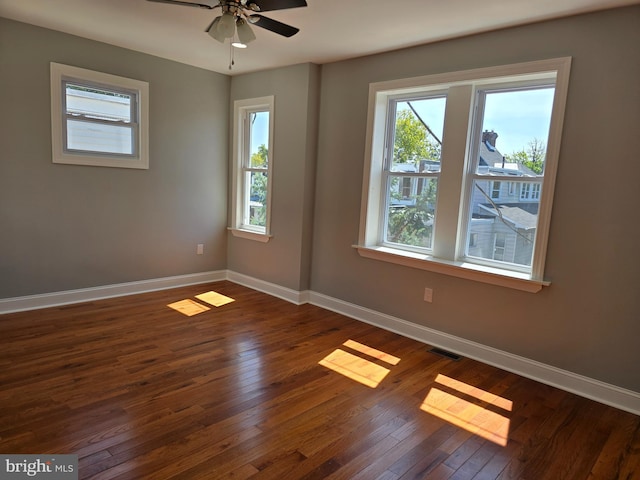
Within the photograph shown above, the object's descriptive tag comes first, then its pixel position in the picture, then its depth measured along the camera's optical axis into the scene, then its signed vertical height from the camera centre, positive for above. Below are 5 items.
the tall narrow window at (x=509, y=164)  3.01 +0.23
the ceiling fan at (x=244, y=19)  2.36 +0.97
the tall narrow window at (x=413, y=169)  3.60 +0.17
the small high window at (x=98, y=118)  3.82 +0.50
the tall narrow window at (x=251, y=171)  4.82 +0.10
